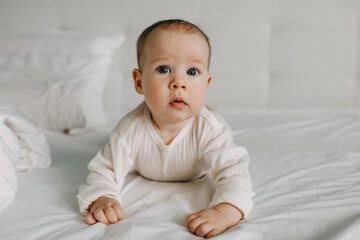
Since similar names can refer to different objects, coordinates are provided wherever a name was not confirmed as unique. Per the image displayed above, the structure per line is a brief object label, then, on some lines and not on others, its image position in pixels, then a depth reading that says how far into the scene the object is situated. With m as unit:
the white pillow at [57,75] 1.43
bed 0.79
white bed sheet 0.74
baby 0.81
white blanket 0.92
